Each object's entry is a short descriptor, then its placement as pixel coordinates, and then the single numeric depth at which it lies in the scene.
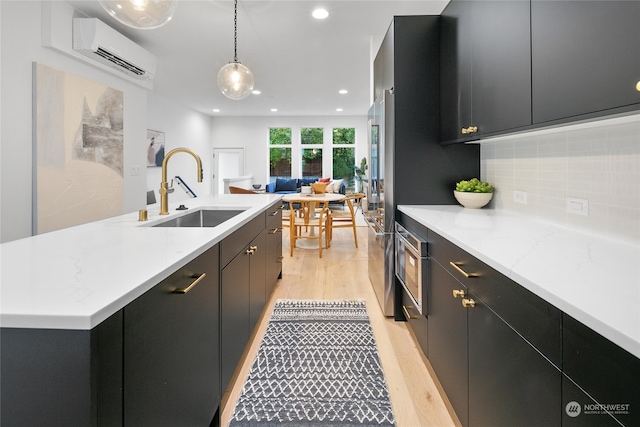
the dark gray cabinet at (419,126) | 2.41
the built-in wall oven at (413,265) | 1.85
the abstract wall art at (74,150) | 3.23
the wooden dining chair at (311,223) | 4.76
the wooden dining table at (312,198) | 4.90
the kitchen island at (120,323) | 0.66
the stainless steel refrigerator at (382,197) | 2.57
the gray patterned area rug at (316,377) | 1.58
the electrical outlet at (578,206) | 1.50
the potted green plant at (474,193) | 2.22
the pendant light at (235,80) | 3.08
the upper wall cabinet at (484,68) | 1.46
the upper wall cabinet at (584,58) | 0.96
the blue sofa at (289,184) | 10.05
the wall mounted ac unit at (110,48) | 3.47
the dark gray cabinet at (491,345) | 0.81
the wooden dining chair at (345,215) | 5.33
